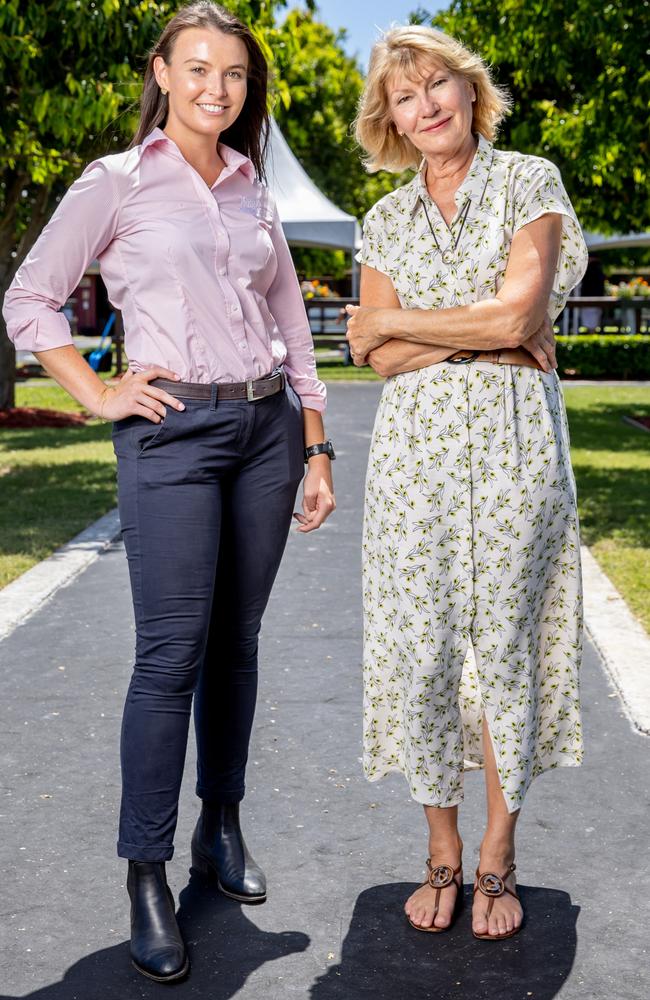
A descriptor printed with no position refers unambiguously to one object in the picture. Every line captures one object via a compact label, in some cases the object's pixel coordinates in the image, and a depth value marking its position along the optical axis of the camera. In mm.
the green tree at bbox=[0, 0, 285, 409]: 9750
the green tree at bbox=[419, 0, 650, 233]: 12125
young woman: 3105
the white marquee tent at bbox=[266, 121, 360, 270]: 22728
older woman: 3197
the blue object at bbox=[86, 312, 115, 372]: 24305
